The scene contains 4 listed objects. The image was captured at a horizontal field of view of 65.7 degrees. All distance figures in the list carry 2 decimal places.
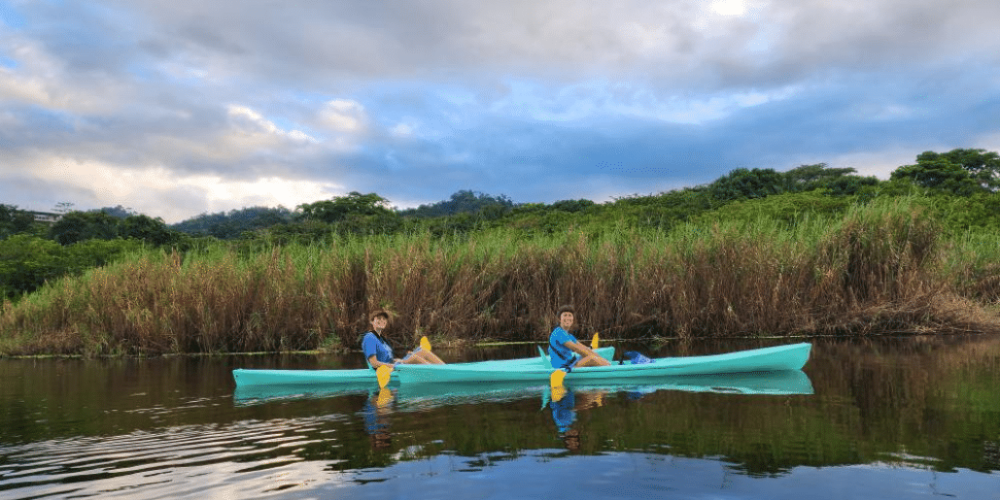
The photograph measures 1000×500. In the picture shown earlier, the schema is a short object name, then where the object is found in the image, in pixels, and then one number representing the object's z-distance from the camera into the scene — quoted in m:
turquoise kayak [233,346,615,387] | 9.53
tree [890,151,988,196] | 37.62
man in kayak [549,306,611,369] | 9.77
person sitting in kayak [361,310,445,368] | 9.88
